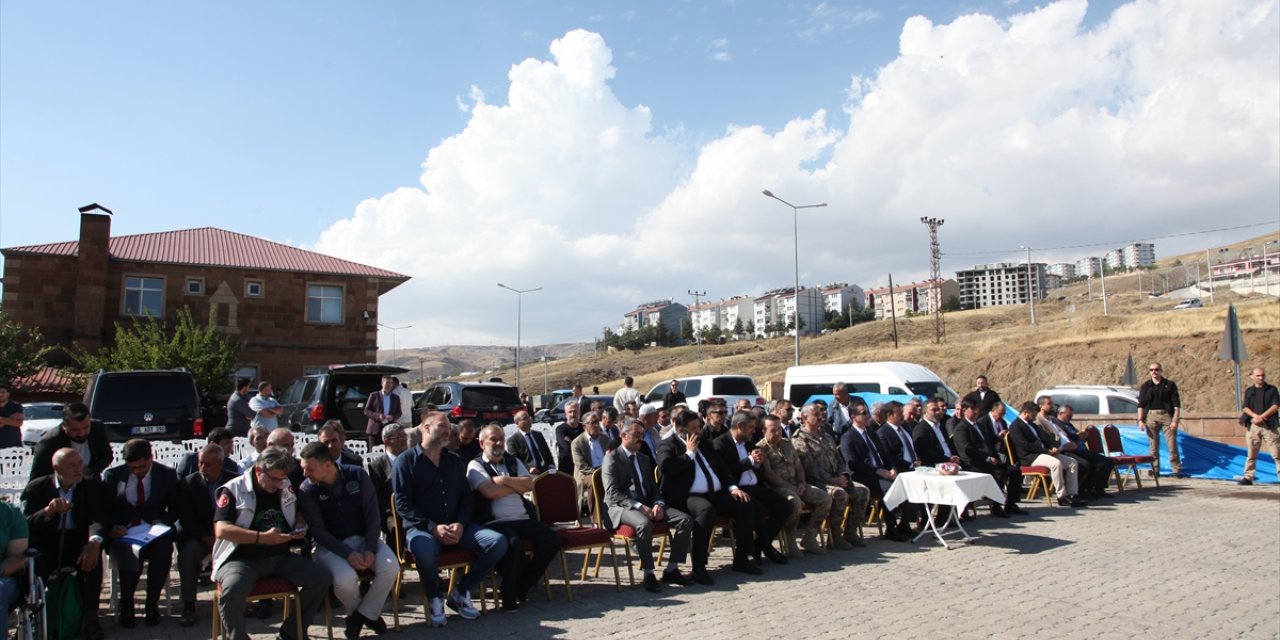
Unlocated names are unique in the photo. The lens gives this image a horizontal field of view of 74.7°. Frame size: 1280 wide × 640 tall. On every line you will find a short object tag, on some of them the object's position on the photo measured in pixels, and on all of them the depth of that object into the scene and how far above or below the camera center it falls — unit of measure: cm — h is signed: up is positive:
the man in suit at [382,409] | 1234 -35
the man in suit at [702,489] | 760 -100
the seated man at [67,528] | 555 -93
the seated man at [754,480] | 806 -96
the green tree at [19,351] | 2395 +112
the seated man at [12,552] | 481 -95
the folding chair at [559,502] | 723 -105
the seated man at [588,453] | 923 -79
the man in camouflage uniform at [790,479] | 844 -99
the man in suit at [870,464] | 937 -96
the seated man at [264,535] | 533 -95
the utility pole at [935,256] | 6034 +910
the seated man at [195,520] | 610 -99
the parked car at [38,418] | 1652 -65
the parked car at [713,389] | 2144 -18
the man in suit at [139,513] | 594 -92
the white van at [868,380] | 1984 +1
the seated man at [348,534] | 563 -103
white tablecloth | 853 -114
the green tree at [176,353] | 2430 +102
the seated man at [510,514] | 643 -106
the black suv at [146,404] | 1203 -25
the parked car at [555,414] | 2410 -94
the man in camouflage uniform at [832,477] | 882 -104
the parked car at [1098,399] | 1802 -44
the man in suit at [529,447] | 974 -74
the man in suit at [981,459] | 1092 -104
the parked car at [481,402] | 1582 -33
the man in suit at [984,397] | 1355 -28
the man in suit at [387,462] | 711 -69
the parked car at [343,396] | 1449 -18
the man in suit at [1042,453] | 1141 -102
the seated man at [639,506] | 716 -110
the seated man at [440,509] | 620 -95
